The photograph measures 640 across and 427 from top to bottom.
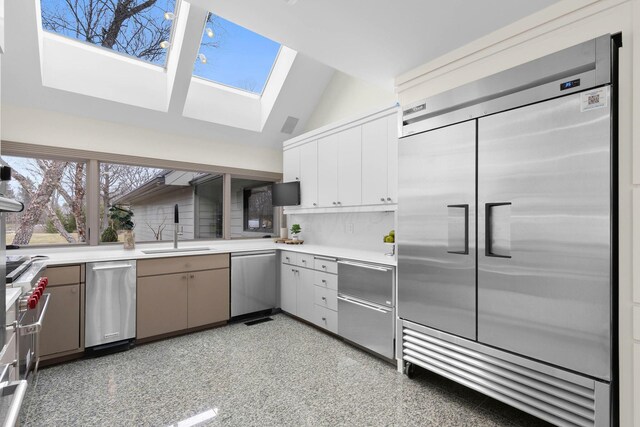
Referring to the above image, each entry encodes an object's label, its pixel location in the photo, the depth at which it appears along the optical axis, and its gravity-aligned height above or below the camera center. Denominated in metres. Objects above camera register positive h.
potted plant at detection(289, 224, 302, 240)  4.75 -0.22
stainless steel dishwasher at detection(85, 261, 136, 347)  2.91 -0.85
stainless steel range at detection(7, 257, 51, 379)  1.56 -0.44
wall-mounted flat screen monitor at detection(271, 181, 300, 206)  4.41 +0.30
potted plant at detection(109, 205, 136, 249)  3.66 -0.06
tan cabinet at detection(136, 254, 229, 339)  3.21 -0.86
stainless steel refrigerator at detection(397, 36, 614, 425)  1.66 +0.01
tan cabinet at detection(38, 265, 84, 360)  2.69 -0.90
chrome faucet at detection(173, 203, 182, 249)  3.94 -0.13
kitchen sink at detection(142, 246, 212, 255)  3.47 -0.42
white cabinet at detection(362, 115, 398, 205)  3.11 +0.55
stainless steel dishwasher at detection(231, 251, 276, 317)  3.84 -0.85
